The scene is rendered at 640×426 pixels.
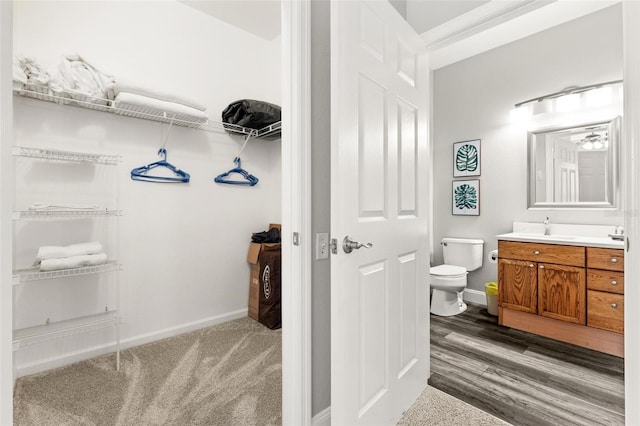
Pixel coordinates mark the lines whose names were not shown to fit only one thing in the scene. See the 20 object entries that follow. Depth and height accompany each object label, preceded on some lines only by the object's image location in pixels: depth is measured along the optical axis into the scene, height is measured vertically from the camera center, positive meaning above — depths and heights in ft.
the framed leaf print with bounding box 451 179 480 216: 11.50 +0.52
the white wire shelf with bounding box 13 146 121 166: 6.10 +1.21
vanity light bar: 8.55 +3.47
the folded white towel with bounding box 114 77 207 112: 6.79 +2.74
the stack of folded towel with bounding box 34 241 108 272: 6.06 -0.88
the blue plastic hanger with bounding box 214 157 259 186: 9.32 +1.08
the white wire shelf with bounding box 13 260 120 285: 5.89 -1.18
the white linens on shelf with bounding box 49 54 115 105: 6.32 +2.74
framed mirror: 8.88 +1.34
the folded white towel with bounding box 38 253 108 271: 6.02 -0.98
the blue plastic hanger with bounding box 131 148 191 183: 7.89 +1.03
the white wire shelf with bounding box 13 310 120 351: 6.20 -2.48
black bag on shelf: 8.63 +2.77
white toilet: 9.94 -1.99
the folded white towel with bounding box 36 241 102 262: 6.09 -0.76
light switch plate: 4.62 -0.51
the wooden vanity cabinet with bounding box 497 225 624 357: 7.50 -2.02
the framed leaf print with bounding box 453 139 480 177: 11.48 +1.99
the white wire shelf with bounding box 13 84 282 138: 6.24 +2.40
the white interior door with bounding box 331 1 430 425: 3.79 -0.01
